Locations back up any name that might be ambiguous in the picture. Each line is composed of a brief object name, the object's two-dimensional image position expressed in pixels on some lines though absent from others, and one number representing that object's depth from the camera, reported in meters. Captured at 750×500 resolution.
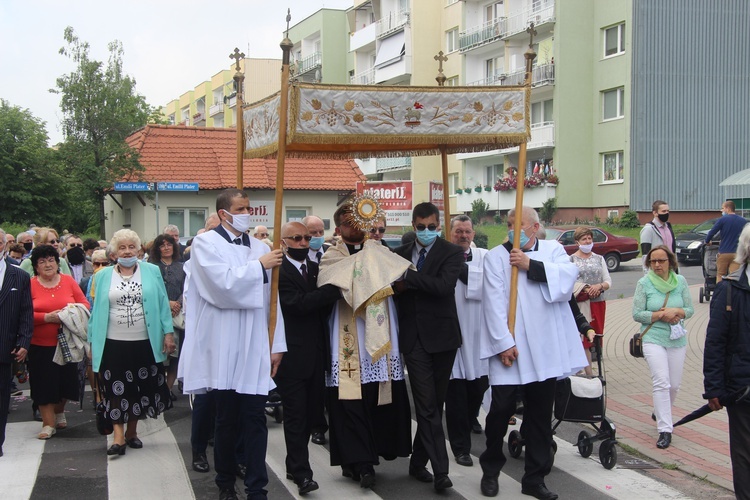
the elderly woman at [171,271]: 9.48
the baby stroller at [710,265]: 17.02
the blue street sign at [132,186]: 18.31
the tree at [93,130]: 24.50
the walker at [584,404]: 7.17
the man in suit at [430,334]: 6.29
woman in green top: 7.73
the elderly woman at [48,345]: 8.22
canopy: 6.55
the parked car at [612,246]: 27.69
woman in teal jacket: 7.39
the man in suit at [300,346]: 6.29
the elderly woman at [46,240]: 10.66
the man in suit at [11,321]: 7.39
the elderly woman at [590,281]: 10.18
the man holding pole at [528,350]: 6.32
